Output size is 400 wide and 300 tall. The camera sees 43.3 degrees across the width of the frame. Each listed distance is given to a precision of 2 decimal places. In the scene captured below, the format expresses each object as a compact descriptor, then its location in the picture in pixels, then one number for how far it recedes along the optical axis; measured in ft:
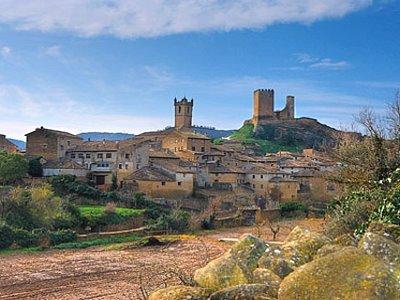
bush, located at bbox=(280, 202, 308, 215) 179.73
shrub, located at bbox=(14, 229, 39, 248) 112.16
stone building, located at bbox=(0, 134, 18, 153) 219.82
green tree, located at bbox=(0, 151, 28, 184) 160.74
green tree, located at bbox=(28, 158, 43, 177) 178.70
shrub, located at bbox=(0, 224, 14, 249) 109.41
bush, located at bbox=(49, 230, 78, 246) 115.44
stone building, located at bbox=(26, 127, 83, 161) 195.00
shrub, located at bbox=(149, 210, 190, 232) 138.10
